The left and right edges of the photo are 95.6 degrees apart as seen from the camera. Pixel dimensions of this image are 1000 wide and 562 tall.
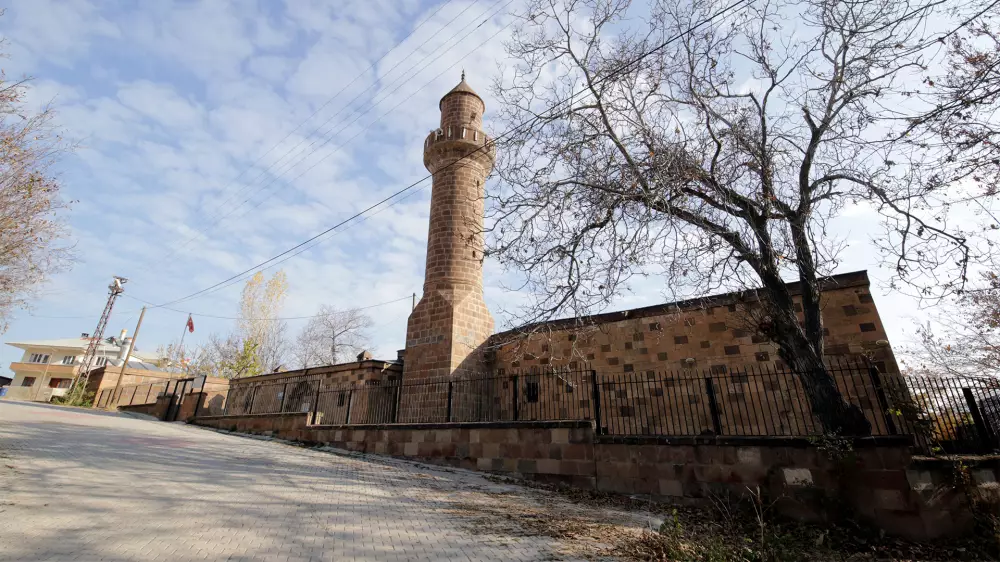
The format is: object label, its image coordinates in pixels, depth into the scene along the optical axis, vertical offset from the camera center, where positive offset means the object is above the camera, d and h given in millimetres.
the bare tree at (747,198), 7410 +4192
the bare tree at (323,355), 37969 +7444
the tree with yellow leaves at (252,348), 32406 +7125
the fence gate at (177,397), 18922 +1957
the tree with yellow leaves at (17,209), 9102 +4828
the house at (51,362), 48156 +8727
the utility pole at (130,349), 27181 +6091
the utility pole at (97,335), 33372 +8178
